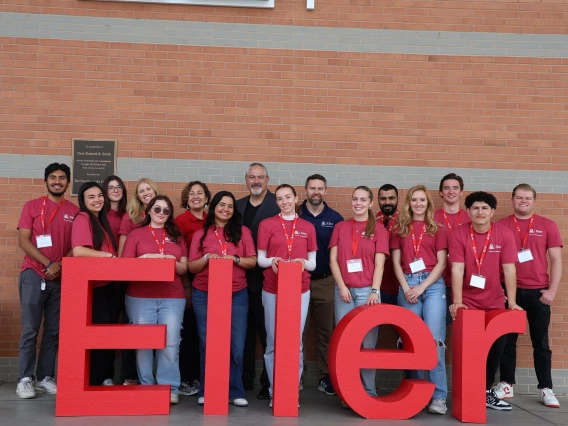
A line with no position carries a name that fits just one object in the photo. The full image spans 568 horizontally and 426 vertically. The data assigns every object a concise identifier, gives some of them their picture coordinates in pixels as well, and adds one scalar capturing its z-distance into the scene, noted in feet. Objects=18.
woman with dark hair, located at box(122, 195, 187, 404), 17.60
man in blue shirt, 20.20
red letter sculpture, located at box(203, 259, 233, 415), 16.79
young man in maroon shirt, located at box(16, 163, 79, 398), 18.83
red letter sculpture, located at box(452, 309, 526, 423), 16.89
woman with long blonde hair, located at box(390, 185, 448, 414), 18.20
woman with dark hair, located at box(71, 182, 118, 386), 17.46
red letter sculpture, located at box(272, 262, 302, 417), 16.79
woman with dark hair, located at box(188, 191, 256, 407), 17.89
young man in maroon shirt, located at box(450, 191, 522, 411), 18.04
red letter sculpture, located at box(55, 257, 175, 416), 16.33
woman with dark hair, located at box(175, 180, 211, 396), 19.47
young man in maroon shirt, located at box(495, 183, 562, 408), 19.83
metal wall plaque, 21.94
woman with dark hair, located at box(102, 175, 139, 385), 19.51
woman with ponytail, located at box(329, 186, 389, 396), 18.03
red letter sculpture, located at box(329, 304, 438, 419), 16.76
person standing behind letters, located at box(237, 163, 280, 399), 19.89
